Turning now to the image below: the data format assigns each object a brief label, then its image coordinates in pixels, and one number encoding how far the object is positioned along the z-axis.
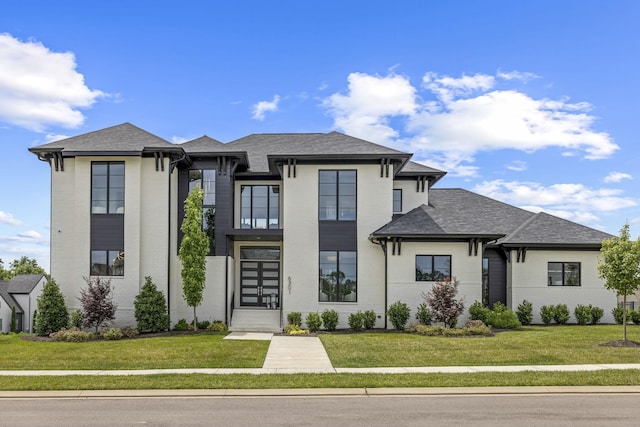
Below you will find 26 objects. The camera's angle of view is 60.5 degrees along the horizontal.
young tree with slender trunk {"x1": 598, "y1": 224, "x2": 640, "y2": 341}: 18.62
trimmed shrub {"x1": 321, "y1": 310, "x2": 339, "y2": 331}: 24.60
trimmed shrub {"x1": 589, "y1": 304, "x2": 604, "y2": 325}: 26.36
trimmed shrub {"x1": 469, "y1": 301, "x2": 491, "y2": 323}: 23.91
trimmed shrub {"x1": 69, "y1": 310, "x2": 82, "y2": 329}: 23.56
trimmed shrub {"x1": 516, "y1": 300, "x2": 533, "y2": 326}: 26.36
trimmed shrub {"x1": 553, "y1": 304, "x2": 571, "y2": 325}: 26.23
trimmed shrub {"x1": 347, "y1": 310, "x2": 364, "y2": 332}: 24.42
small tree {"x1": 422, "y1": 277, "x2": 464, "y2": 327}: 23.17
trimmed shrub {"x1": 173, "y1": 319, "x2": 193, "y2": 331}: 24.64
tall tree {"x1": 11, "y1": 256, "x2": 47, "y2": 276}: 100.62
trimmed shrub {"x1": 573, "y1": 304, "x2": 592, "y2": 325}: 26.16
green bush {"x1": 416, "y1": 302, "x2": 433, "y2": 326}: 23.95
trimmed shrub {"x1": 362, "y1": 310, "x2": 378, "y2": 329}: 24.64
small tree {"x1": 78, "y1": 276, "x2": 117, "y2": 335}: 23.17
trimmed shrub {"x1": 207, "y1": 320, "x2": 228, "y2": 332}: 24.50
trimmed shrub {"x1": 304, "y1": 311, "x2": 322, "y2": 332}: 24.48
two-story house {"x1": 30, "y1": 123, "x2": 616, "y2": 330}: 24.73
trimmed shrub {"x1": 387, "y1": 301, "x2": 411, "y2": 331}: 24.14
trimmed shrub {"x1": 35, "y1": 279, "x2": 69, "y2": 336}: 23.52
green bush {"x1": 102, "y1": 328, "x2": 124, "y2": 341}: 22.44
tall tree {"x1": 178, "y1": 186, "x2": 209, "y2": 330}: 23.88
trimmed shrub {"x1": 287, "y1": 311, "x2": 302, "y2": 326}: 25.00
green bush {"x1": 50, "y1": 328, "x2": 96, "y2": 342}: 21.88
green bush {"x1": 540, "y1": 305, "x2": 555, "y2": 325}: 26.30
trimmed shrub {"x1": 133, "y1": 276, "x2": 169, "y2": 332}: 23.89
